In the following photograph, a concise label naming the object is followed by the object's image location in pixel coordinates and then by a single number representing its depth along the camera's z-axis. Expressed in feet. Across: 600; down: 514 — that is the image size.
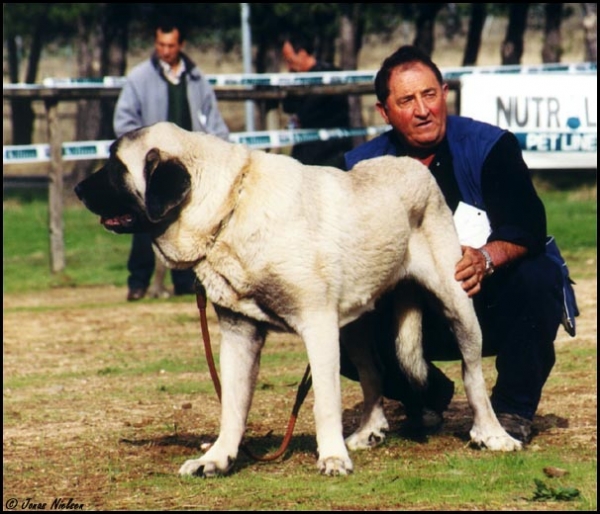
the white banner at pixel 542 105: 46.52
